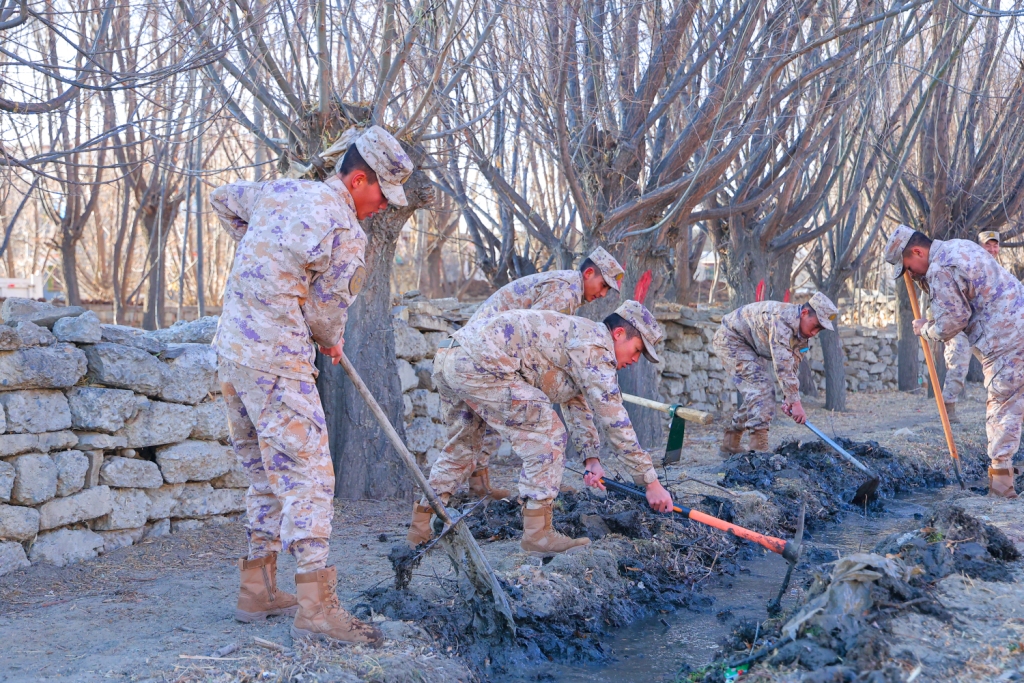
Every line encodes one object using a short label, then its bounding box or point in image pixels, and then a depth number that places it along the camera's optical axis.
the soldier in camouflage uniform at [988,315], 5.88
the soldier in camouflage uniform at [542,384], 4.45
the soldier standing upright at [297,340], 3.23
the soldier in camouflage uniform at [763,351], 7.74
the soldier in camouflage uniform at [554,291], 5.94
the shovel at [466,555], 3.78
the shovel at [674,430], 5.73
